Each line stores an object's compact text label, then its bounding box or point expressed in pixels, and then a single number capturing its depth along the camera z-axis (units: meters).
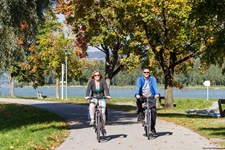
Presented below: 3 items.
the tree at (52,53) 47.03
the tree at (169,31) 25.16
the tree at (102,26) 32.12
